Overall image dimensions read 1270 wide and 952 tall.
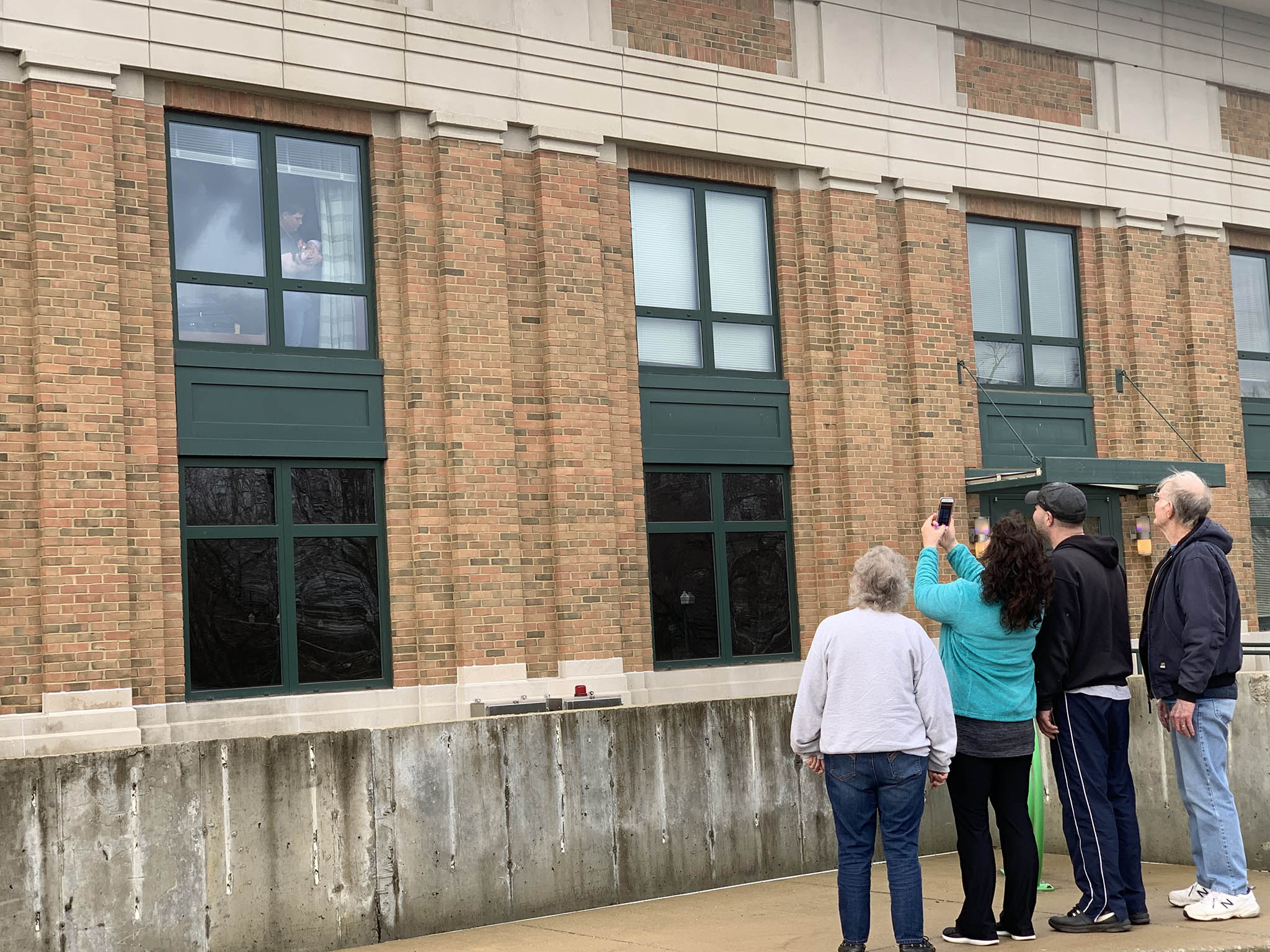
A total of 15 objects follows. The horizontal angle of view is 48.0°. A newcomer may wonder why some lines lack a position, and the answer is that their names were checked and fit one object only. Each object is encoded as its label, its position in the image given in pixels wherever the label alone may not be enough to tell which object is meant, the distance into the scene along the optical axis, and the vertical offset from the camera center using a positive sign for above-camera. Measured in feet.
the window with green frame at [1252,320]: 59.93 +9.26
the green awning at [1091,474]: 48.49 +2.56
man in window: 40.42 +9.53
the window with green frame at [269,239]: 38.99 +9.67
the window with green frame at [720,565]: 45.73 -0.06
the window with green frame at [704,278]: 46.62 +9.50
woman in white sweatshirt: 20.71 -2.55
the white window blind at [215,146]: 38.99 +12.14
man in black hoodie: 23.65 -2.70
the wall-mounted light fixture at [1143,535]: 54.54 +0.33
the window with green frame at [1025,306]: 53.47 +9.29
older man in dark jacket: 23.68 -2.13
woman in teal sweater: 22.53 -2.34
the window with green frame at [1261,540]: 58.65 -0.04
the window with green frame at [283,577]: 38.14 +0.13
